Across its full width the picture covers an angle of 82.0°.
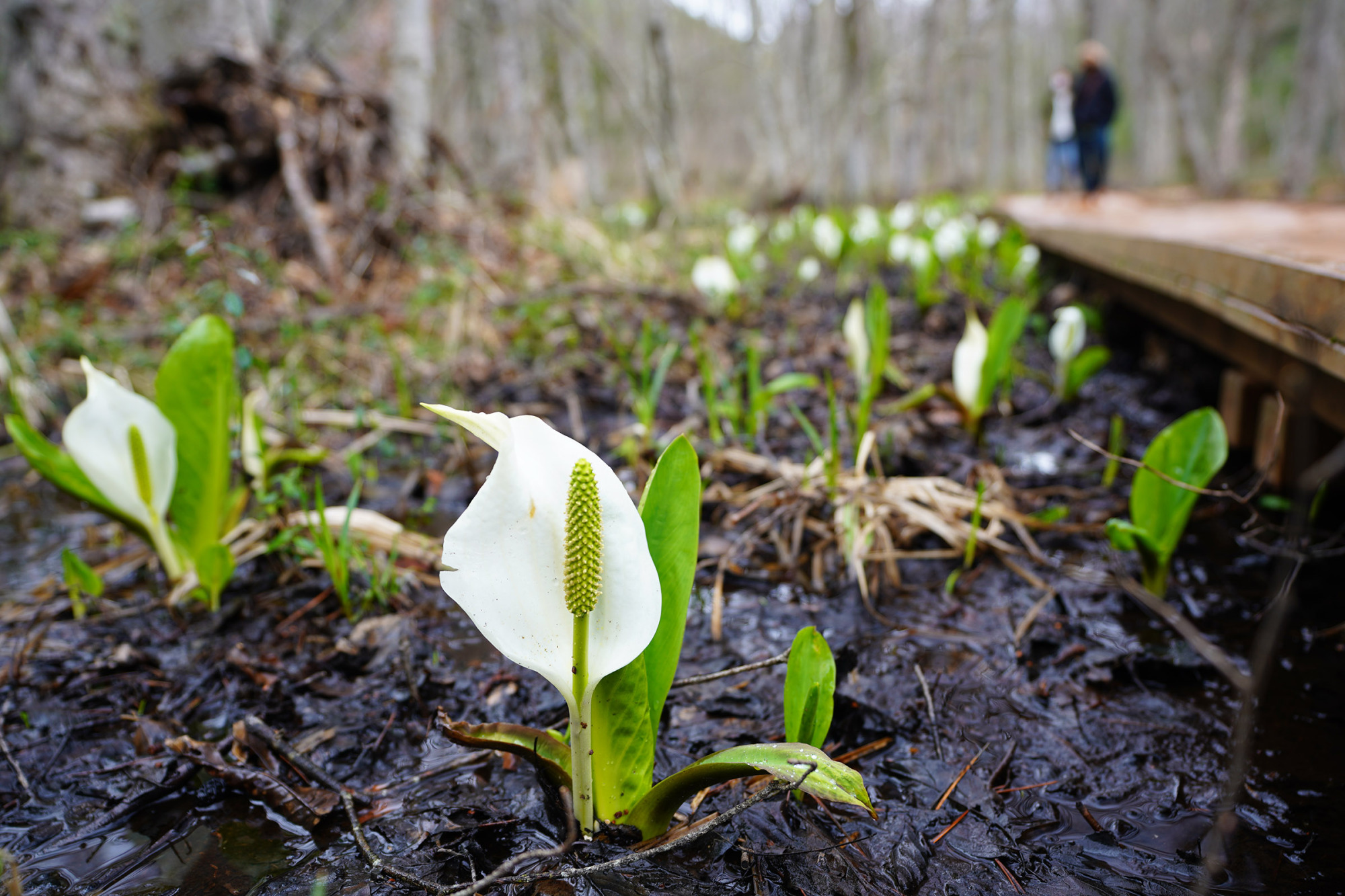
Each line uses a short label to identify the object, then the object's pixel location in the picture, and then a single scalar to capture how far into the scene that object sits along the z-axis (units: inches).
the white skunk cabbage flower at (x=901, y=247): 164.2
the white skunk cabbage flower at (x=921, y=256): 151.6
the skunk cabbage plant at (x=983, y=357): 86.2
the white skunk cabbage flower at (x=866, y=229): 212.7
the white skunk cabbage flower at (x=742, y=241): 184.9
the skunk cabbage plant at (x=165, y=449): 53.6
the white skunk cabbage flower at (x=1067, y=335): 96.3
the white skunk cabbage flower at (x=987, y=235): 189.3
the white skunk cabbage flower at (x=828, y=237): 199.5
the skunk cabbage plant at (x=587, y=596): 29.0
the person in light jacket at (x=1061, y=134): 369.1
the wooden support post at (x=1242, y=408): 85.0
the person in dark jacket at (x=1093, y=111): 310.0
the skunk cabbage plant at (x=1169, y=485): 56.8
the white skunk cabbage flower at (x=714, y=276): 139.7
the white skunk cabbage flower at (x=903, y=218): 234.4
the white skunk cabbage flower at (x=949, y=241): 166.4
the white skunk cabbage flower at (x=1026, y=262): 152.3
